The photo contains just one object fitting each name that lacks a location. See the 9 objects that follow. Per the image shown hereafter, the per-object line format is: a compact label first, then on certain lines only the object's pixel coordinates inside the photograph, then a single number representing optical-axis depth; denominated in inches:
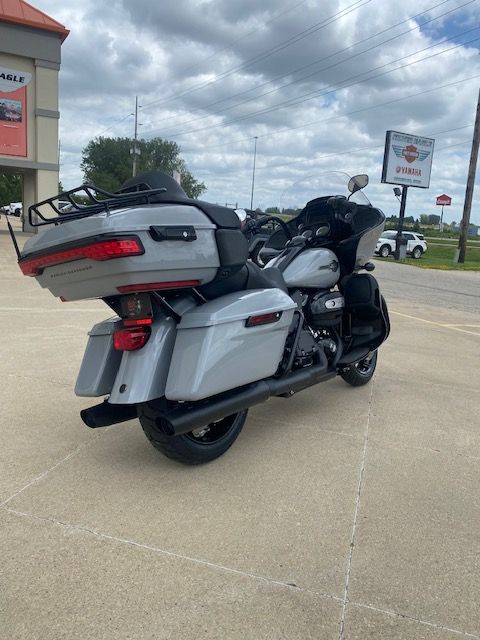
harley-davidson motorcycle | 95.8
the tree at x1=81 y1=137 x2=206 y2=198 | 2807.6
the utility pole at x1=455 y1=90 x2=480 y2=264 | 932.6
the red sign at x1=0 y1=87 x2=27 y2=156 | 792.3
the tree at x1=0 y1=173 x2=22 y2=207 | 1895.7
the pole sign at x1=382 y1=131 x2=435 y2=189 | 1194.6
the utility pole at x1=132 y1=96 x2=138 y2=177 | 1892.2
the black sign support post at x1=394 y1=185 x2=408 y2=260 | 1132.5
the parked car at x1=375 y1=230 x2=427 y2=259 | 1184.2
